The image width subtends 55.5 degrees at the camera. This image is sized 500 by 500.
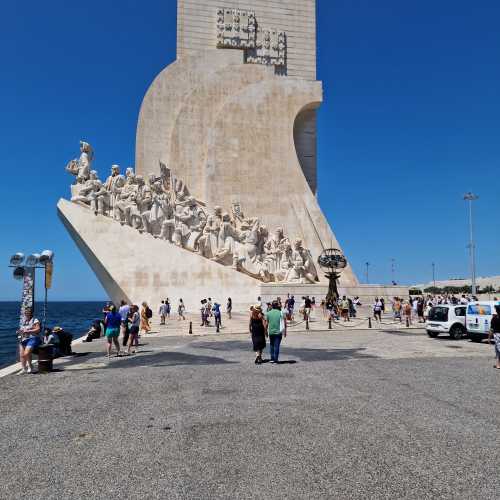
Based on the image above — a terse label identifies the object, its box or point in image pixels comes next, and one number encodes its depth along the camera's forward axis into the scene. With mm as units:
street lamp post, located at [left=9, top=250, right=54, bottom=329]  9461
